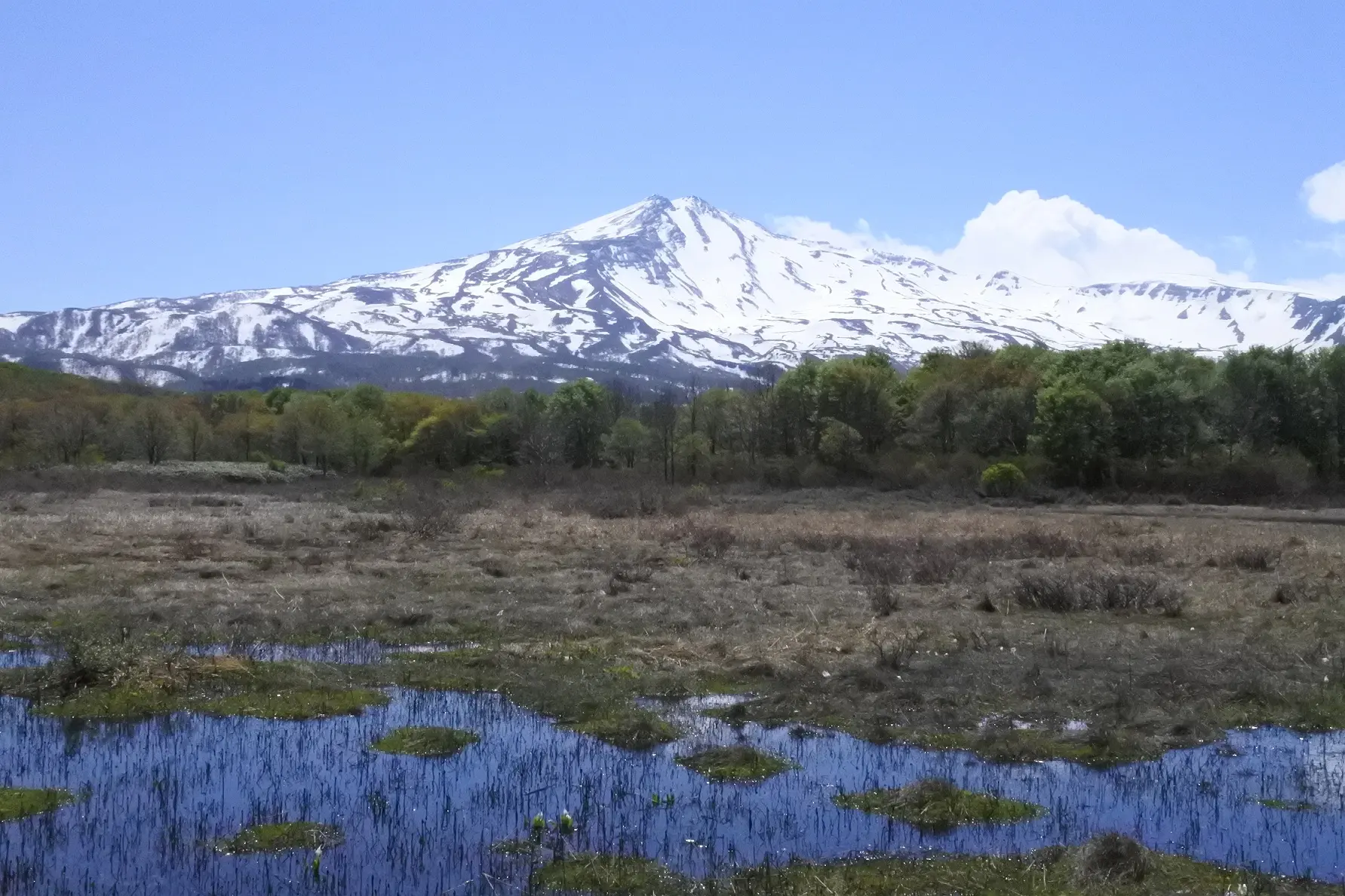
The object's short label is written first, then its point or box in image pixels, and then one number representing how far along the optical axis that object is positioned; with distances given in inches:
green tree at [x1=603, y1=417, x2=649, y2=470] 3944.4
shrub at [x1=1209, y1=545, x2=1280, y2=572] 1163.9
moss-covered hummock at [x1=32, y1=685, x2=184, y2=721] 586.2
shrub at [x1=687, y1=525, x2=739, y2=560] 1341.0
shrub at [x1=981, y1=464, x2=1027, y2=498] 2637.8
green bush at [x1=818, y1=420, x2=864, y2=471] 3245.6
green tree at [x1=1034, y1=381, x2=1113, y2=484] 2768.2
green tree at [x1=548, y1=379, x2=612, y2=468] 4055.1
